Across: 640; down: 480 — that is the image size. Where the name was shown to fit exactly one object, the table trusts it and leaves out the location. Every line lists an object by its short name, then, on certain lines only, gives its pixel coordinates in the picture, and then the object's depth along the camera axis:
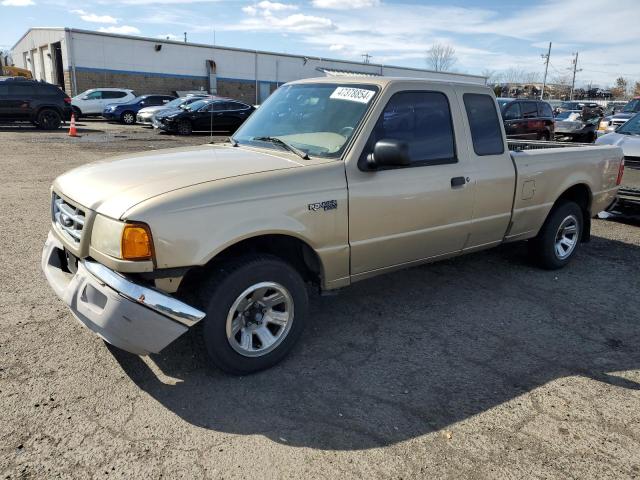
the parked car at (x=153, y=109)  22.88
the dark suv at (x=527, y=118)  16.73
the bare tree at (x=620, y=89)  90.38
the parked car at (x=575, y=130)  20.19
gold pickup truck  2.90
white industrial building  34.53
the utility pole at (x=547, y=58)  74.40
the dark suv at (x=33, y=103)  19.44
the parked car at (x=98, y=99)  26.56
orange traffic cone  18.39
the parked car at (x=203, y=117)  20.23
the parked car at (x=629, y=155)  7.16
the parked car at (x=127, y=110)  25.75
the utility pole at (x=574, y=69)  82.56
